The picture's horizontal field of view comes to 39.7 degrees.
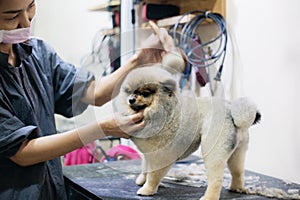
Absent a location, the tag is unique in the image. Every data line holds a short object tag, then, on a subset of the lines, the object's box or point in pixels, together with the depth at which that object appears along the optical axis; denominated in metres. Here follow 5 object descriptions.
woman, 1.02
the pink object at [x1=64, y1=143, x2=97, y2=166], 2.19
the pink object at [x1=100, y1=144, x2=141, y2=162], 1.78
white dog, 1.00
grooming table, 1.14
